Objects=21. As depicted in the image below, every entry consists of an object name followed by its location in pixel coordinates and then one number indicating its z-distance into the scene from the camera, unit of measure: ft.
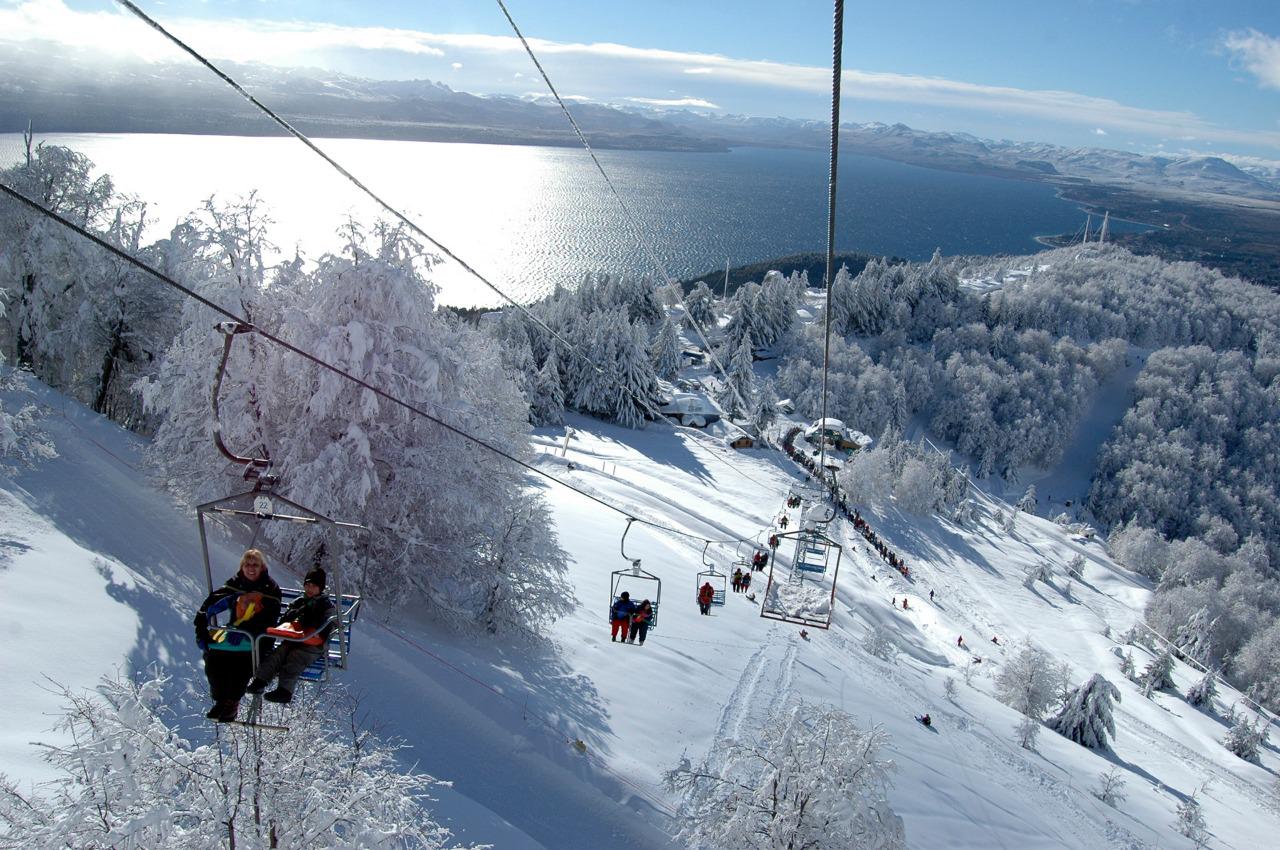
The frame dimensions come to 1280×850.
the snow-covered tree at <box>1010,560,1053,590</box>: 156.04
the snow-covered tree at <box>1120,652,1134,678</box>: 134.50
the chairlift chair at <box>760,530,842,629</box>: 47.21
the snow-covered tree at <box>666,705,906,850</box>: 37.47
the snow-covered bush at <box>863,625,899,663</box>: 91.01
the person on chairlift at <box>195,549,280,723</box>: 21.06
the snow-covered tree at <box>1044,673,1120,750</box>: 103.30
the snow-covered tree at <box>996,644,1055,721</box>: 105.60
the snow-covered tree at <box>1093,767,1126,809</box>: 79.36
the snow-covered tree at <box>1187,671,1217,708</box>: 136.26
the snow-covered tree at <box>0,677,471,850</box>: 21.17
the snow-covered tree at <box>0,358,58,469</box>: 47.88
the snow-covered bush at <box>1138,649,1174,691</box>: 133.80
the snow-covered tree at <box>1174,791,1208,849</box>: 80.53
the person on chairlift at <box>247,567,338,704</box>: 22.34
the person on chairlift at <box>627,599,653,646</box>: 45.96
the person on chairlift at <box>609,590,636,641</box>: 46.06
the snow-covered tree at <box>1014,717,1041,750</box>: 85.15
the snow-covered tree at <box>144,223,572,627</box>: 48.73
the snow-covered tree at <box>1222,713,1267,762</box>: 116.47
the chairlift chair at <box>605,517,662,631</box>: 76.78
